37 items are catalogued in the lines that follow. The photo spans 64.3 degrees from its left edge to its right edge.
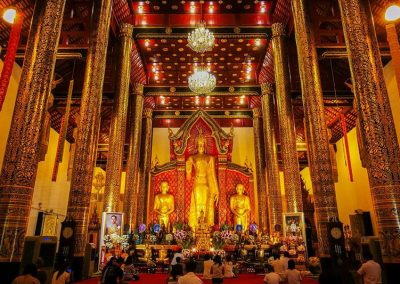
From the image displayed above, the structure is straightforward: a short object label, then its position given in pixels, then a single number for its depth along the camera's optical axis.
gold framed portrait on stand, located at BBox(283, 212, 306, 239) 10.32
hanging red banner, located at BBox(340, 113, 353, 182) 14.16
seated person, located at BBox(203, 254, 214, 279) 7.91
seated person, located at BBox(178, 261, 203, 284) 4.19
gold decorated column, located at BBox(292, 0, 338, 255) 8.12
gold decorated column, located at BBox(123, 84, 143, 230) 14.92
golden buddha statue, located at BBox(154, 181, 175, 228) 18.28
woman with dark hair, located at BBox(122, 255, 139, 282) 6.64
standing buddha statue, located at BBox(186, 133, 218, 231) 17.94
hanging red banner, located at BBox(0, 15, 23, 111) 7.04
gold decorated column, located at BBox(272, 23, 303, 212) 11.45
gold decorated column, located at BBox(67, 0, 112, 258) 8.07
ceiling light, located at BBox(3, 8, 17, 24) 8.23
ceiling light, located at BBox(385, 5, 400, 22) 7.09
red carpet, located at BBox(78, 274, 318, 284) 7.55
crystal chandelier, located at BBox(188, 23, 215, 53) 11.62
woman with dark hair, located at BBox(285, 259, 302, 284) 5.04
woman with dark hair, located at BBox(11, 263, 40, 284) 3.70
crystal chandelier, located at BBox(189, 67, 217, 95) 13.07
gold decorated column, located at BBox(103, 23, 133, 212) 11.43
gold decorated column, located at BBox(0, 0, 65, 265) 5.57
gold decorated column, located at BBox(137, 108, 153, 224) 18.10
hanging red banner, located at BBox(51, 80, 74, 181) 11.23
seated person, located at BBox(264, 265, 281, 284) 4.73
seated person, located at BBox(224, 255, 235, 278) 8.48
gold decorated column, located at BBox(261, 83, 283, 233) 14.70
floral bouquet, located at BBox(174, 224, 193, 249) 11.75
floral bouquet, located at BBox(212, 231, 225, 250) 11.80
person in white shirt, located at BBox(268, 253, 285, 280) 6.96
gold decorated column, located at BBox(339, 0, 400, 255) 5.68
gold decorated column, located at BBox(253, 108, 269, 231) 17.92
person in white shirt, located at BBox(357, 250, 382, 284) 4.71
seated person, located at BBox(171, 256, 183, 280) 5.00
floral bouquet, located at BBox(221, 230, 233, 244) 11.96
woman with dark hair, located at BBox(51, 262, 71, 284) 5.02
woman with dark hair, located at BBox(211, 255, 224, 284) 6.58
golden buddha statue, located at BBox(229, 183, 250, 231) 18.17
